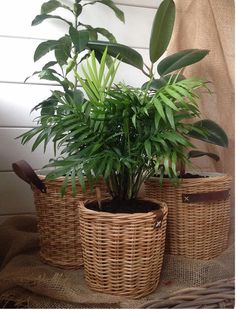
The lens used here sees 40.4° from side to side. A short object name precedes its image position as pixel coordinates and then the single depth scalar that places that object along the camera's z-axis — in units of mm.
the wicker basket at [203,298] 538
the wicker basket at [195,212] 897
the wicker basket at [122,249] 720
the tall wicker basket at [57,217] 886
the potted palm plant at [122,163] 730
